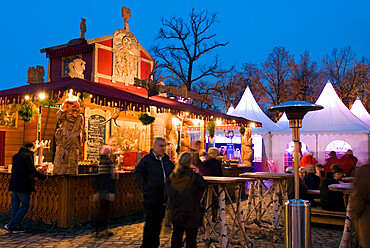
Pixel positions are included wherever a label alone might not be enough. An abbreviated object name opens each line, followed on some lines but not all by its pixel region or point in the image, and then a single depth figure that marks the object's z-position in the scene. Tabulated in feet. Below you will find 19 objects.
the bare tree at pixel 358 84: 103.19
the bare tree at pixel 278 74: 109.19
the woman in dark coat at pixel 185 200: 14.39
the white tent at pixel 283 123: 66.59
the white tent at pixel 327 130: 52.90
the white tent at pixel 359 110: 65.78
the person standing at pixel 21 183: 22.13
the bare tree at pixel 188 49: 98.53
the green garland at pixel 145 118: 37.63
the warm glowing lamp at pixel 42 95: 26.42
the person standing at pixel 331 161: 40.15
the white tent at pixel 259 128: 61.41
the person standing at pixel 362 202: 10.13
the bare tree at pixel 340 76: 105.81
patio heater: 16.08
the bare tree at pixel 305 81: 105.70
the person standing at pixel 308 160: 43.37
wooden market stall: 23.84
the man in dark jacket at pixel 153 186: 16.17
